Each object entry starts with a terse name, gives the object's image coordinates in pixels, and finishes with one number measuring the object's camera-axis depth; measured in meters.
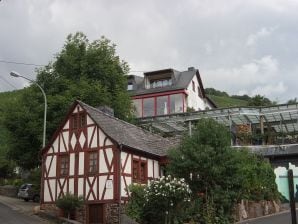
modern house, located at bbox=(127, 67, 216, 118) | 37.70
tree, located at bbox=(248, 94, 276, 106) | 35.72
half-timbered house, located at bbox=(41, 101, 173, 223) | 15.81
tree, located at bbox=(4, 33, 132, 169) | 21.33
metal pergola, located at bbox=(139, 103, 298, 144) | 24.36
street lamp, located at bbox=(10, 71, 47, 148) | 18.06
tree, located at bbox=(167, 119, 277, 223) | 14.56
